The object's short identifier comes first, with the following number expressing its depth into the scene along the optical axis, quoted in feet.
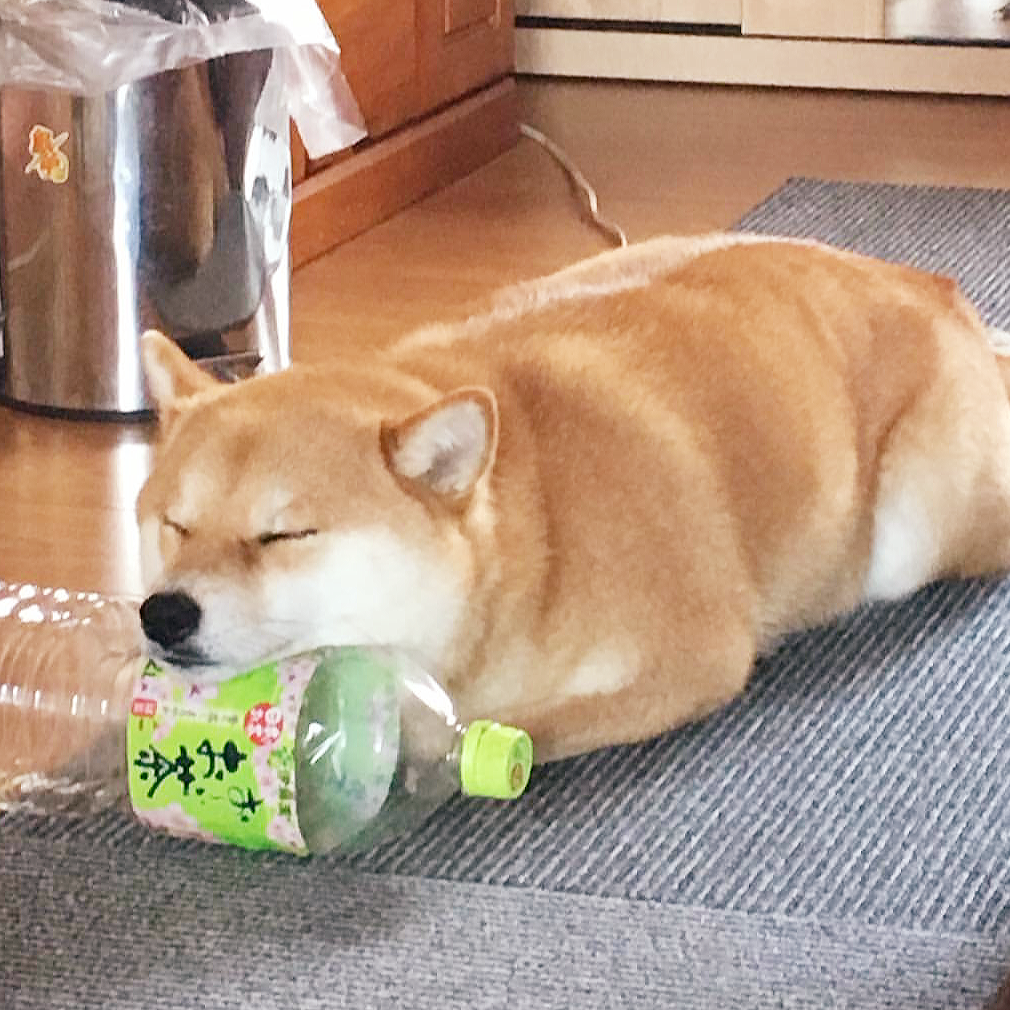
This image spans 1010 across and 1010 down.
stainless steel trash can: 7.49
